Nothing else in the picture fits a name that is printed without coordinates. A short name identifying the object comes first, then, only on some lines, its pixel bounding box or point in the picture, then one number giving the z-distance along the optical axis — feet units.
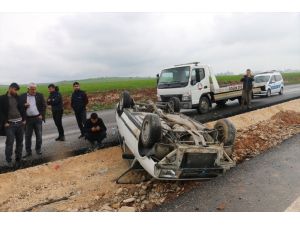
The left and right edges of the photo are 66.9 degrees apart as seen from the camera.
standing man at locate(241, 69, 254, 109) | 33.33
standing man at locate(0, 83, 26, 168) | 16.84
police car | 48.32
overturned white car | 13.23
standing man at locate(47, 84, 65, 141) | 21.31
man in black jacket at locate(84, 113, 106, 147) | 20.10
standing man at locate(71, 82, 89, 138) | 21.93
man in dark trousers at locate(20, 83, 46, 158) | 18.60
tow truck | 30.52
